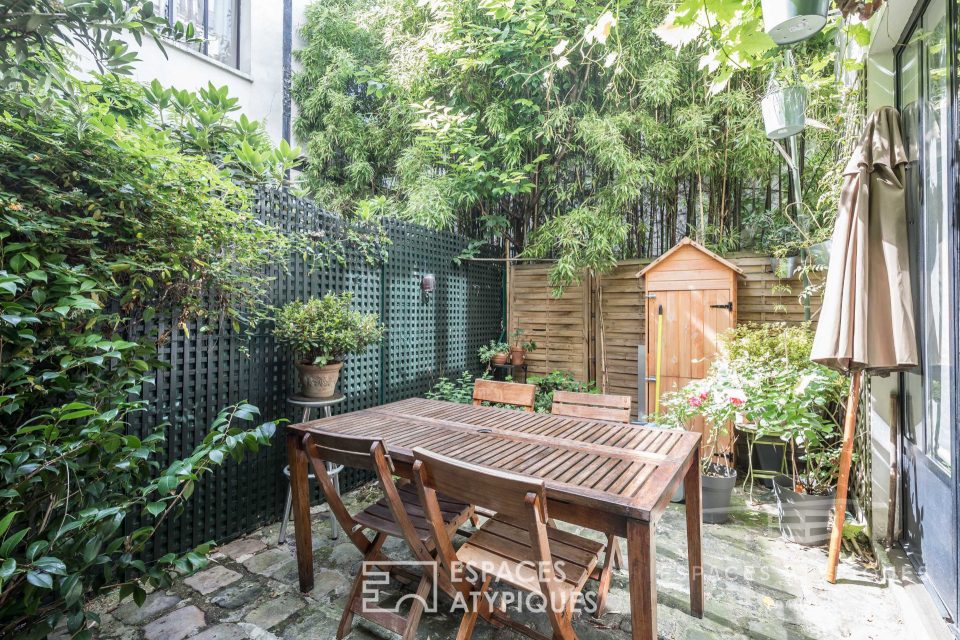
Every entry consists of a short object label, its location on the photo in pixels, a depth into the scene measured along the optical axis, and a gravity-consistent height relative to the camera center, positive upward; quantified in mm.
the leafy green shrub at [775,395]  2762 -489
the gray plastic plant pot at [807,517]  2693 -1207
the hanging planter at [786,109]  2906 +1420
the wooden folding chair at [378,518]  1708 -900
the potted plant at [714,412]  3002 -643
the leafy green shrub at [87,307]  1443 +75
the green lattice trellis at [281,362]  2496 -278
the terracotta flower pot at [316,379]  2822 -351
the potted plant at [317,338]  2811 -84
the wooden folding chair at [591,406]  2566 -503
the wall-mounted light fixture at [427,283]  4344 +405
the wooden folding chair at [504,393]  2990 -483
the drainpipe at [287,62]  6424 +3859
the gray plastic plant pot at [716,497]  3014 -1202
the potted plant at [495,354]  5156 -355
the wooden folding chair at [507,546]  1346 -900
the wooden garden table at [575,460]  1378 -563
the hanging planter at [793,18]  1855 +1304
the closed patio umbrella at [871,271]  2066 +242
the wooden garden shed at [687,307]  3807 +137
